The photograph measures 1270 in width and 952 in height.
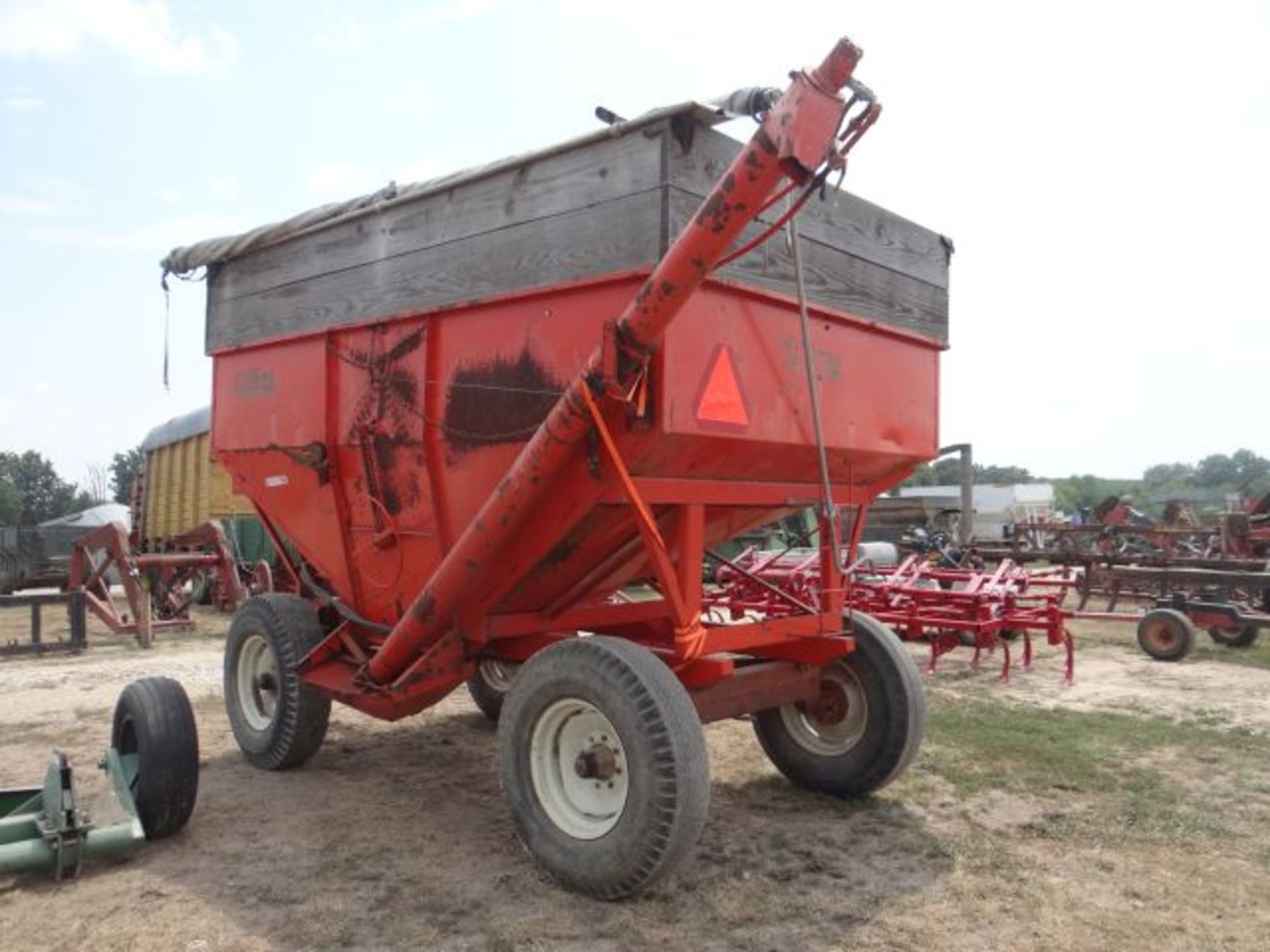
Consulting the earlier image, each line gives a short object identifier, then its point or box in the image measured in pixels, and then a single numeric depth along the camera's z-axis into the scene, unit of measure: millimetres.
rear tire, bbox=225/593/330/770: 5164
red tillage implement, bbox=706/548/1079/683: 7902
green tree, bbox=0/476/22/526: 68125
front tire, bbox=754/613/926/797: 4570
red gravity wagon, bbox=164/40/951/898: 3490
